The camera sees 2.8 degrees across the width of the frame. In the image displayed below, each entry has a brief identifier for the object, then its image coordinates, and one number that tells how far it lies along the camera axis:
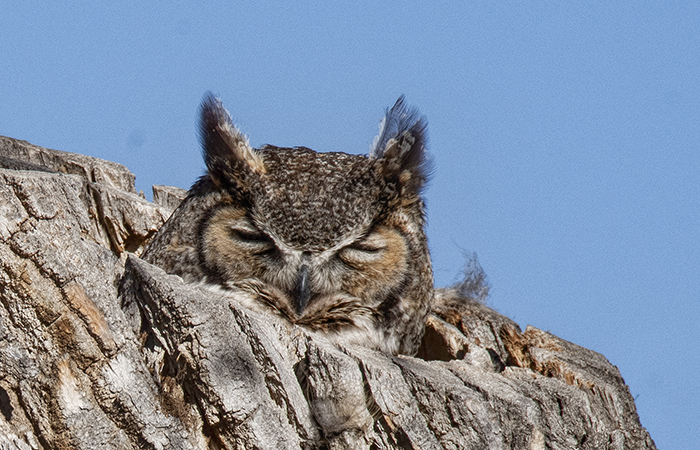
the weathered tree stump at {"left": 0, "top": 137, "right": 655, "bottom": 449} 8.17
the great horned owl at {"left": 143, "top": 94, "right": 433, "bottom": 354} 8.31
